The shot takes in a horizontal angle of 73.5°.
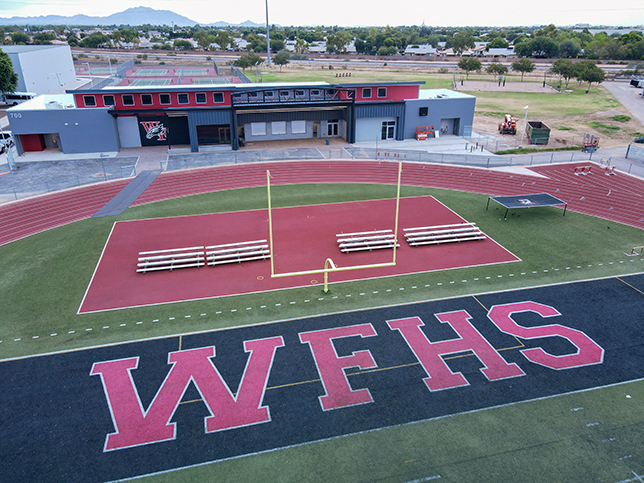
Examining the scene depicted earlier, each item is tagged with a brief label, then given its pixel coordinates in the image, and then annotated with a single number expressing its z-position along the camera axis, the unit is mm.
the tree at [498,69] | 94188
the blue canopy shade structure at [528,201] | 27156
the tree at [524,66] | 95750
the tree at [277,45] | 147500
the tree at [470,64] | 97219
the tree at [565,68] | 87438
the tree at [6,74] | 63188
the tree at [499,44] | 168500
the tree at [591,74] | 82500
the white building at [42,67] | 71000
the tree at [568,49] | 134375
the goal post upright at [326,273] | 18102
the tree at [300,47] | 159125
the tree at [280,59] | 112875
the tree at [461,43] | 151200
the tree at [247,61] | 102431
